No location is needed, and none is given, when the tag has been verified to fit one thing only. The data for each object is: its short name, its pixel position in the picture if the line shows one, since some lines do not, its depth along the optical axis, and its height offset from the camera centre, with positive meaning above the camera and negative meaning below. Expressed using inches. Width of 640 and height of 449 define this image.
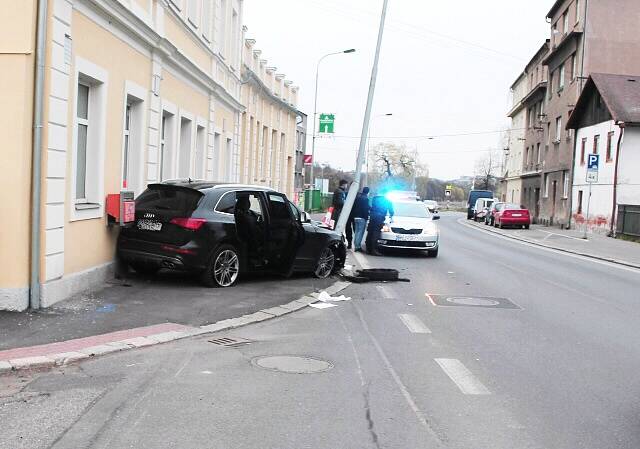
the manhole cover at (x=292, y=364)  238.5 -65.3
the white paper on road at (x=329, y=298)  401.2 -66.6
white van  1995.1 -33.3
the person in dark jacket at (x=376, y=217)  684.7 -27.2
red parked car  1567.4 -42.7
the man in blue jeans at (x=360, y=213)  702.5 -25.0
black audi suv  382.9 -30.9
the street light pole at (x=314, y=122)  1675.0 +162.2
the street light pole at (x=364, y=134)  584.1 +52.3
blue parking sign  985.5 +59.4
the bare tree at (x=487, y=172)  3832.2 +147.2
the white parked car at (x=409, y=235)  698.2 -44.6
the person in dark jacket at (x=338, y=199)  687.1 -11.1
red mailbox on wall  389.7 -19.1
